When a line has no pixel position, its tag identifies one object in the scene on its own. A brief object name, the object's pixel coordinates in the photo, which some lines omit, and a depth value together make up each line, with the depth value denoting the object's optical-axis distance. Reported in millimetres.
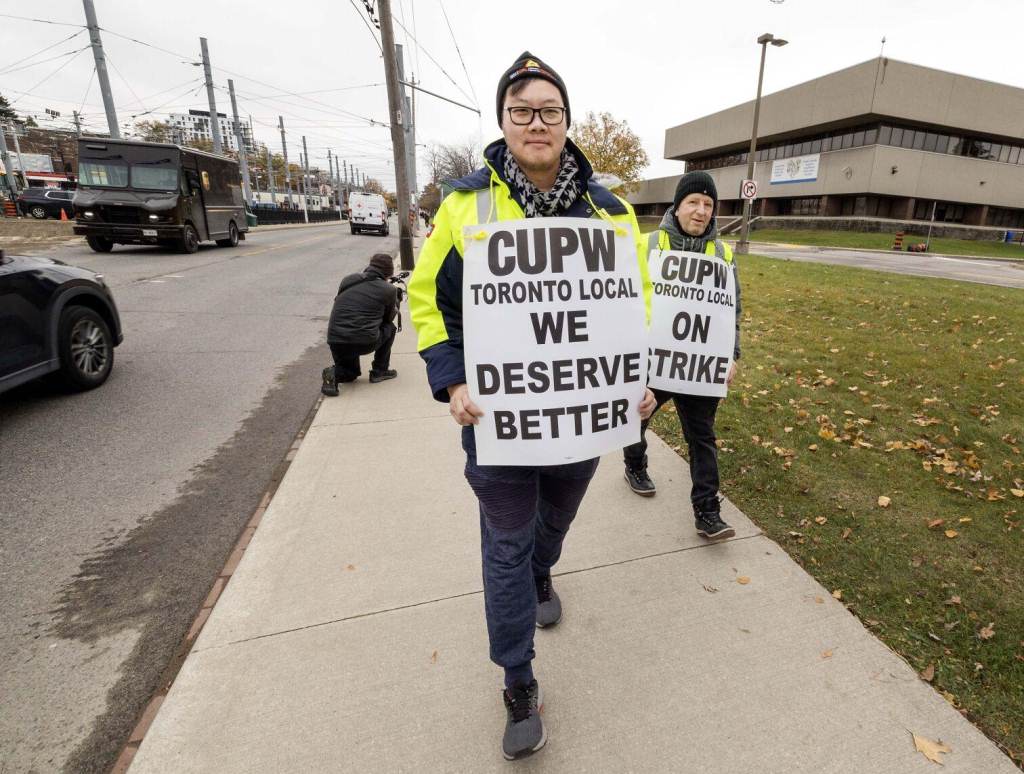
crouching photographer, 5188
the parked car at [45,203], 30906
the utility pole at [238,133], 37344
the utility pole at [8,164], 30455
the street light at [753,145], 19297
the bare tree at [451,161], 72694
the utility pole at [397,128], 13812
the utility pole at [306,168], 61416
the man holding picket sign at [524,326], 1665
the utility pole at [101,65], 19672
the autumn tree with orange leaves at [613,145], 47781
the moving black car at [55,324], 4270
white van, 32750
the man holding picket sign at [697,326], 2912
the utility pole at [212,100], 31125
